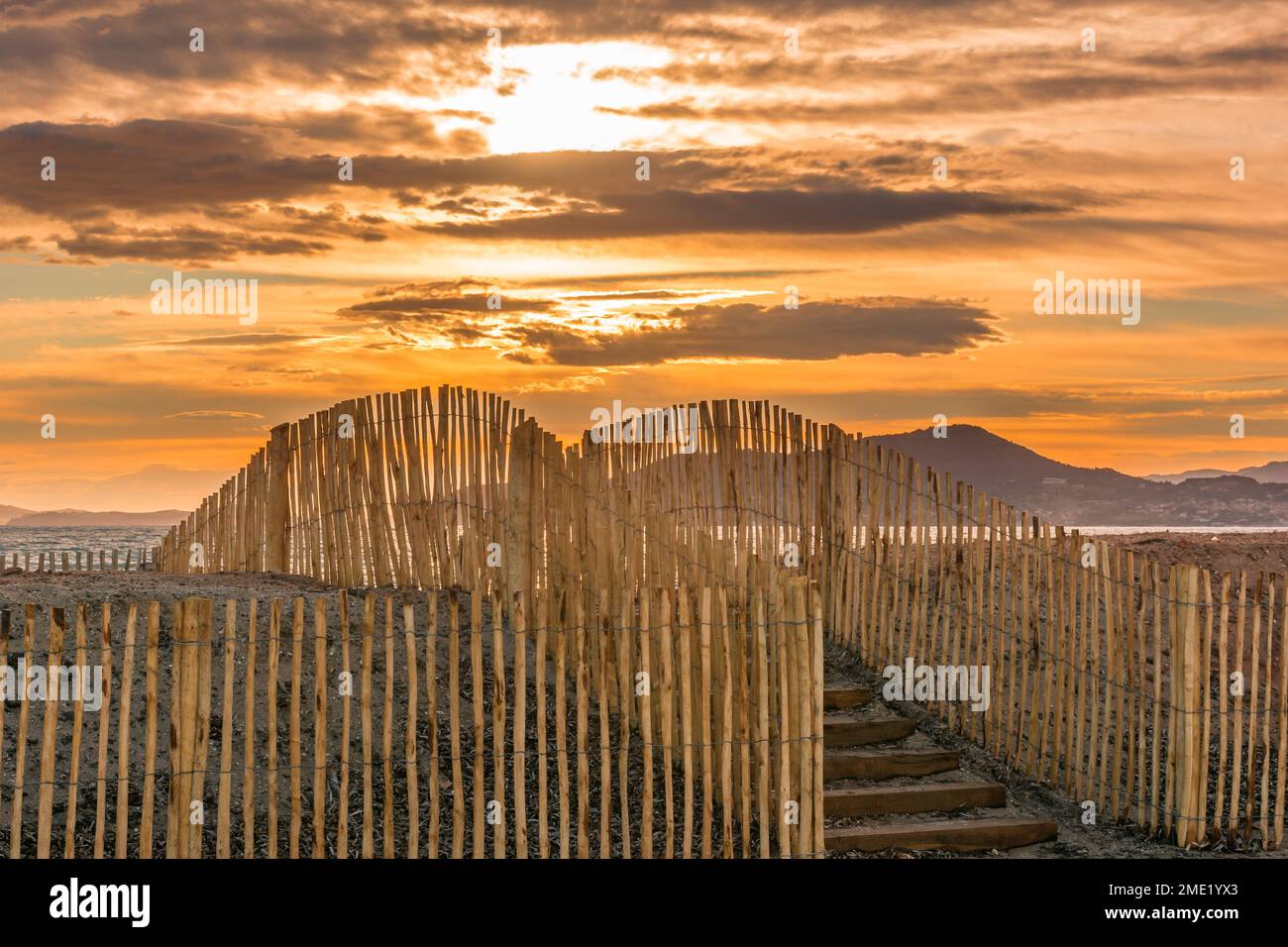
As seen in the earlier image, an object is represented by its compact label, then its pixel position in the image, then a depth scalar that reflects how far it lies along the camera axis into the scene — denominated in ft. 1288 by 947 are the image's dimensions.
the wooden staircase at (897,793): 29.27
